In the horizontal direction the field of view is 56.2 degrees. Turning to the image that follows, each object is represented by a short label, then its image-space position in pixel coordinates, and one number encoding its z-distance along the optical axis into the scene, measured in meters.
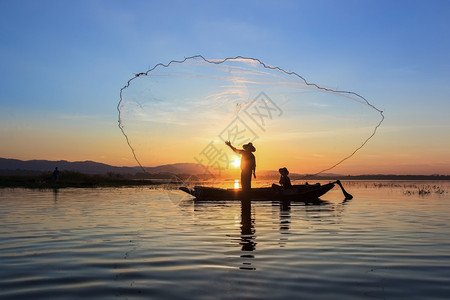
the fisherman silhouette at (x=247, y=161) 22.89
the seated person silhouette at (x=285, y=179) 26.42
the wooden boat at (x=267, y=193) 25.42
